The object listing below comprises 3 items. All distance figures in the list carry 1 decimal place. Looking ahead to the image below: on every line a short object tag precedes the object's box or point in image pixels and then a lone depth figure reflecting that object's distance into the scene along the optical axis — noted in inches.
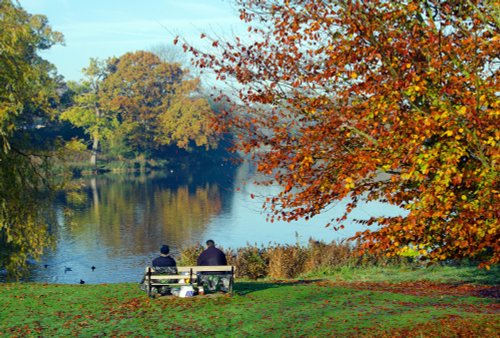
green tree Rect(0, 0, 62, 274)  898.1
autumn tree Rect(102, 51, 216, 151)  3821.4
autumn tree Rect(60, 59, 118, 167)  3479.3
